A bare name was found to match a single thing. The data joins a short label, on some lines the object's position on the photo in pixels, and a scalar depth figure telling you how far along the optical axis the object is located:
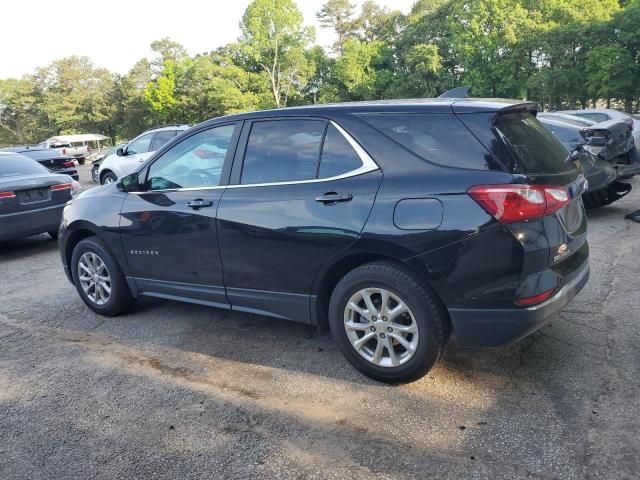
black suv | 2.96
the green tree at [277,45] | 65.50
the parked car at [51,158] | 13.89
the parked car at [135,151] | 13.09
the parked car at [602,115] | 9.36
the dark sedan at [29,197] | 7.52
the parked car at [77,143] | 34.16
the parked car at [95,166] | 18.75
